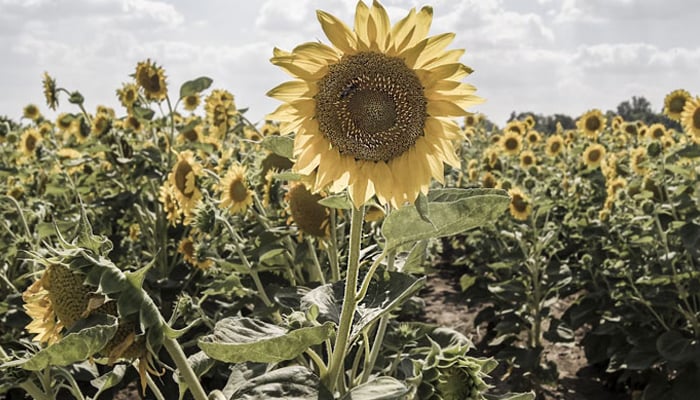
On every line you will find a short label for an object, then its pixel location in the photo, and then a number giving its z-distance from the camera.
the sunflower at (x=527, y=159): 6.74
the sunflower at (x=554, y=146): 7.20
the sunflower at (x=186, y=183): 2.78
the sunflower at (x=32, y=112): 7.26
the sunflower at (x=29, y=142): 5.59
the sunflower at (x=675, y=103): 4.89
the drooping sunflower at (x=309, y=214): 1.98
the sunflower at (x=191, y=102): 5.49
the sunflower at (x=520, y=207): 4.51
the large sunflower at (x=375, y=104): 1.10
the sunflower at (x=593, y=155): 6.27
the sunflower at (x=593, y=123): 7.18
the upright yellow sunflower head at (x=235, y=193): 2.53
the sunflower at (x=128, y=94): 4.80
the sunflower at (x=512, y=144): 6.84
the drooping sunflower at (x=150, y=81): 4.56
